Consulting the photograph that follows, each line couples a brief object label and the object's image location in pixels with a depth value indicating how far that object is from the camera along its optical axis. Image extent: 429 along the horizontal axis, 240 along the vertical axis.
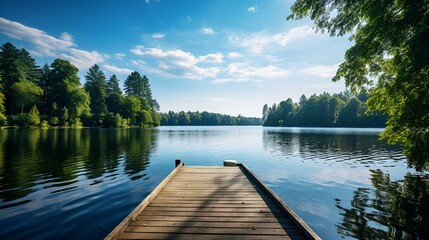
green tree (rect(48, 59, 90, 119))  66.48
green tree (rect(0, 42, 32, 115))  62.24
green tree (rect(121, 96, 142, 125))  91.72
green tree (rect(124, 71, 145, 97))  116.31
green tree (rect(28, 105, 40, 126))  55.63
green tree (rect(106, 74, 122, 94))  105.69
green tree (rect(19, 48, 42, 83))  74.20
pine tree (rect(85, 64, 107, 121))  82.25
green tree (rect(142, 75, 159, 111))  126.27
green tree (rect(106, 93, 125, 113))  90.75
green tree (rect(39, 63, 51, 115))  68.44
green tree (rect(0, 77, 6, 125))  47.56
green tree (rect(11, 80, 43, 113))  58.34
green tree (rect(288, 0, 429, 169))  6.84
